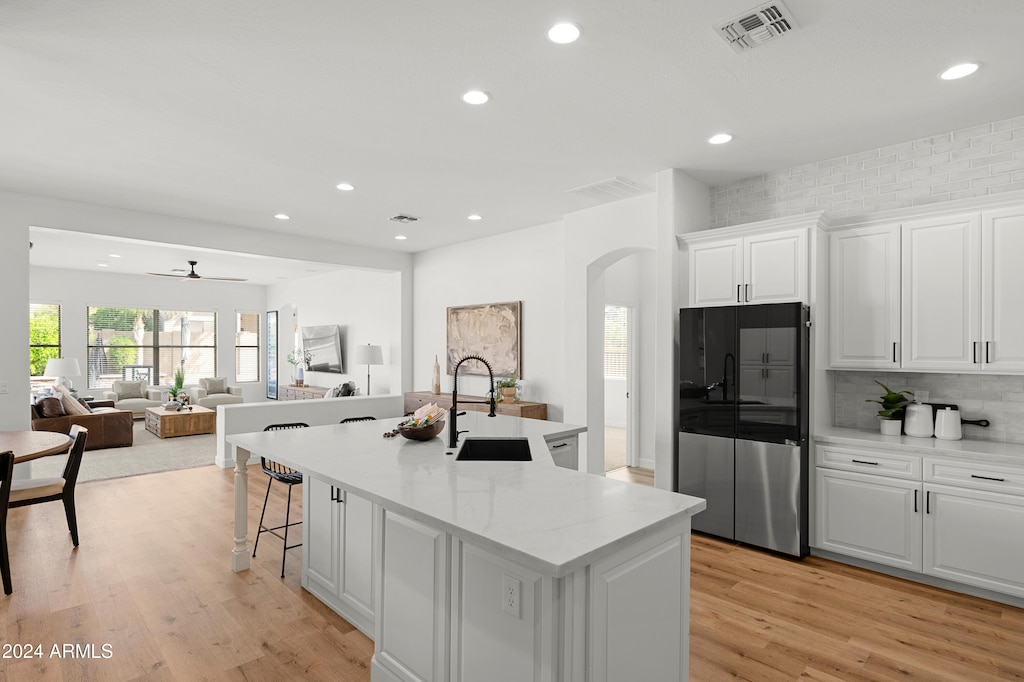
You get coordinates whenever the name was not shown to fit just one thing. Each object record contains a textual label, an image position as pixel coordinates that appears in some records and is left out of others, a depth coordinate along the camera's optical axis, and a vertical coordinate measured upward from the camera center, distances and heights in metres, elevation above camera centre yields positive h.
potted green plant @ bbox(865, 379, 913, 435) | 3.58 -0.49
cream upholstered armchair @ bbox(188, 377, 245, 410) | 10.14 -1.04
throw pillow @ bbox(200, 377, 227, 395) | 10.54 -0.88
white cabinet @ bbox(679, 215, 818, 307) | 3.65 +0.54
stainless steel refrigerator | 3.57 -0.57
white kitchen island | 1.55 -0.76
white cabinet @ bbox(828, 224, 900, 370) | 3.53 +0.30
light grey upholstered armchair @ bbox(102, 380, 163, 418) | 9.58 -1.04
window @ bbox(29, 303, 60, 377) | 9.36 +0.11
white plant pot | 3.57 -0.57
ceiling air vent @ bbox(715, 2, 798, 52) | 2.23 +1.36
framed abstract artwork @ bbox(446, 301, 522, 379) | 6.49 +0.06
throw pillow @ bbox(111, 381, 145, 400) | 9.77 -0.89
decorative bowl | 3.03 -0.52
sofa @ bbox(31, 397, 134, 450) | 6.78 -1.09
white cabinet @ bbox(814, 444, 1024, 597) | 2.97 -1.05
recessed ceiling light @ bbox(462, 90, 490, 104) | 2.96 +1.36
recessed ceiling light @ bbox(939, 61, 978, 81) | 2.67 +1.36
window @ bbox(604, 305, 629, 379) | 9.42 -0.02
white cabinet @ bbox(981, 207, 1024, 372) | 3.10 +0.31
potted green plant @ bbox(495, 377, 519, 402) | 6.11 -0.57
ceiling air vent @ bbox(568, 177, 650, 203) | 4.53 +1.32
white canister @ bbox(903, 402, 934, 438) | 3.47 -0.53
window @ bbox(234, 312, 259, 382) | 11.88 -0.14
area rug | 6.00 -1.47
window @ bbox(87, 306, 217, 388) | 10.16 -0.09
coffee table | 8.05 -1.26
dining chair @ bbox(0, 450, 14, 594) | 3.03 -0.94
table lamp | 8.38 -0.43
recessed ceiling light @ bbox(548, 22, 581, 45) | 2.33 +1.36
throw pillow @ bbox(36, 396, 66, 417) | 6.79 -0.85
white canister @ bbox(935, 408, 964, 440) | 3.36 -0.53
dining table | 3.38 -0.70
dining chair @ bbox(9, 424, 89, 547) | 3.42 -0.97
